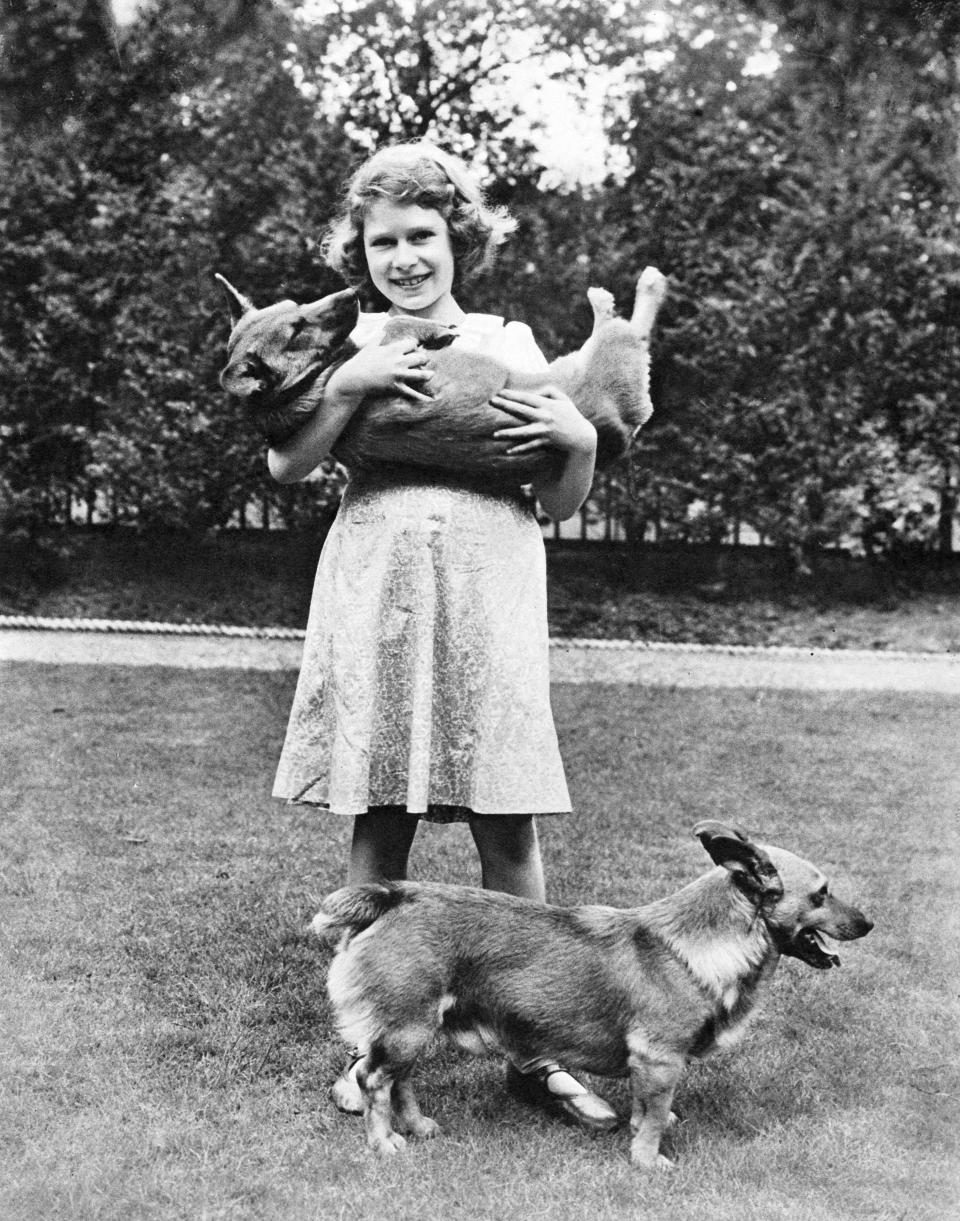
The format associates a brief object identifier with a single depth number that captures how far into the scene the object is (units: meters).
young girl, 3.09
